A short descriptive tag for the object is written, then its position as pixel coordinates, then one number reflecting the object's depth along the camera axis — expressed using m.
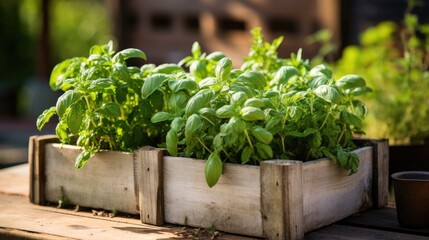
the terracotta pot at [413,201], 1.96
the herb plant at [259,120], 1.86
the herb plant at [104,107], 2.09
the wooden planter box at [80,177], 2.15
